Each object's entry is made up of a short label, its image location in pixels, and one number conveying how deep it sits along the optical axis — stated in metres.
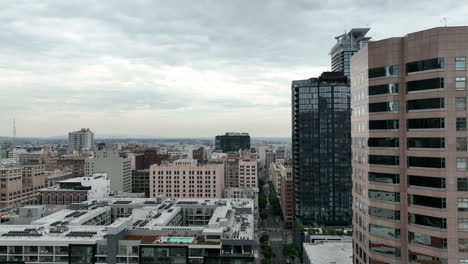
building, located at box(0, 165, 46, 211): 174.75
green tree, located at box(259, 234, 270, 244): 118.33
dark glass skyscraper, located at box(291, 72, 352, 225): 152.12
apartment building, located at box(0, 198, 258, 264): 74.00
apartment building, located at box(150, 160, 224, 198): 166.00
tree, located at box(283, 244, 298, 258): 109.62
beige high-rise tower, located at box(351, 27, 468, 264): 40.69
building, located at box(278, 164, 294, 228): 169.09
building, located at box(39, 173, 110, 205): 154.00
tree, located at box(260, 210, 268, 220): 175.04
